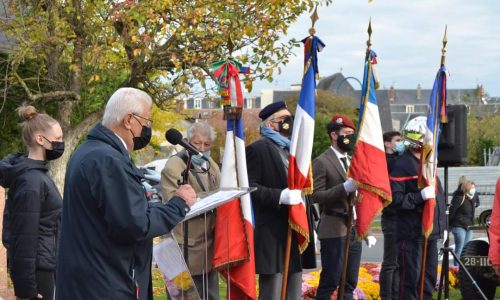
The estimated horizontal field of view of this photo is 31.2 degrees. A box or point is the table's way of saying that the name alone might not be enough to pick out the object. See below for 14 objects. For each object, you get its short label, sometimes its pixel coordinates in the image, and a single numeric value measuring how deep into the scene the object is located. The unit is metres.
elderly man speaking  4.68
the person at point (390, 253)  10.62
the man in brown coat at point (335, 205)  9.28
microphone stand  7.77
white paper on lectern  5.52
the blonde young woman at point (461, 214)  18.09
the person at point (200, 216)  7.80
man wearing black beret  8.06
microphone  5.38
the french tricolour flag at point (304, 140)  7.91
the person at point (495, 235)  7.45
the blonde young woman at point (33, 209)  6.36
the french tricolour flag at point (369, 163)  8.98
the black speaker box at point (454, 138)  11.09
